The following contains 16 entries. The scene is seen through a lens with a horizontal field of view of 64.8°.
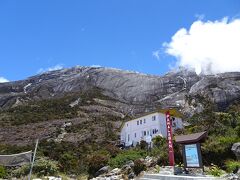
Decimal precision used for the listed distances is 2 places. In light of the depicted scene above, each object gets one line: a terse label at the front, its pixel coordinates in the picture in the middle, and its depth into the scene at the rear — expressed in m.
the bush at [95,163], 20.94
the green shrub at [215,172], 12.51
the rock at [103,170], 19.88
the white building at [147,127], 31.17
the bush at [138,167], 18.02
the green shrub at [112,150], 24.92
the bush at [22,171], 18.81
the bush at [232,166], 14.06
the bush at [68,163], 22.67
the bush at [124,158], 20.52
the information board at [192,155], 12.46
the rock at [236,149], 15.81
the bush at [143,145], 27.10
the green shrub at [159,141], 24.51
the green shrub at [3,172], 18.86
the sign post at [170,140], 16.03
